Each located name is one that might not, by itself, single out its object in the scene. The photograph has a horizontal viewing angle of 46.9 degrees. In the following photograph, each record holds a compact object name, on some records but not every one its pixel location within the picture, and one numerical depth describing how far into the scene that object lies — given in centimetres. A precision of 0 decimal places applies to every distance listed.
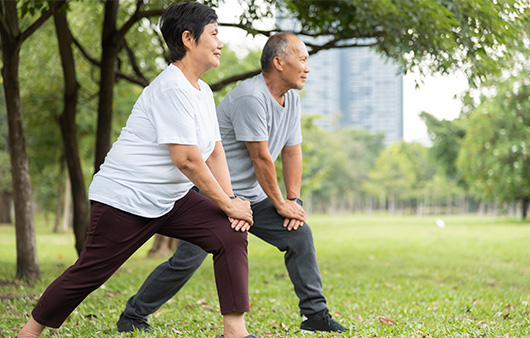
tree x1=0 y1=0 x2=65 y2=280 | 739
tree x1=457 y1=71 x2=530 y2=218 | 2995
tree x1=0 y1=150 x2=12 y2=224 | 2511
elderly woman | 329
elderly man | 404
